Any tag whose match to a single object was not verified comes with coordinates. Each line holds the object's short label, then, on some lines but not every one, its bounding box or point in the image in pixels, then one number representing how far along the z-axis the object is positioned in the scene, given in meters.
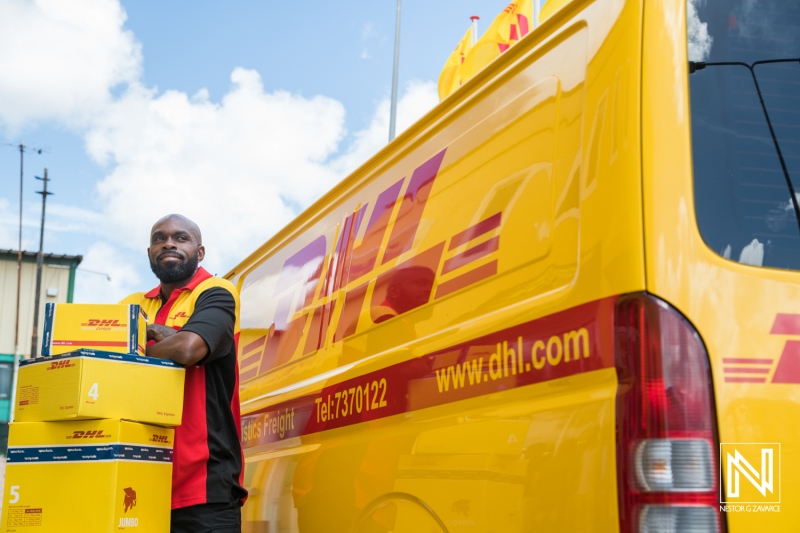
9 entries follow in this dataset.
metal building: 32.81
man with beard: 3.13
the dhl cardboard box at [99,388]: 2.84
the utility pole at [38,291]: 29.86
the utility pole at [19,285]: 31.33
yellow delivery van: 1.75
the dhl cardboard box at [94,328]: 3.00
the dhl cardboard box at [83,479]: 2.81
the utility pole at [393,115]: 14.88
